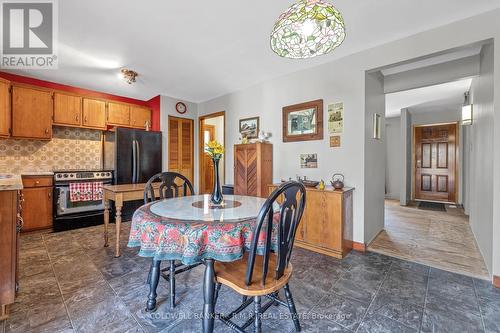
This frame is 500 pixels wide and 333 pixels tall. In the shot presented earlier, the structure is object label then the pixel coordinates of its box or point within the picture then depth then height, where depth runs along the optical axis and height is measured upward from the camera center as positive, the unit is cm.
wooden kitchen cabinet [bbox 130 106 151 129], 466 +103
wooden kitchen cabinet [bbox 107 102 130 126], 438 +101
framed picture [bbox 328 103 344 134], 303 +65
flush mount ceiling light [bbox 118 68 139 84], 347 +142
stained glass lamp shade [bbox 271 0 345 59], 138 +89
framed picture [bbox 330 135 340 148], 307 +33
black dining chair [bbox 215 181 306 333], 117 -60
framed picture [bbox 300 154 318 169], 331 +6
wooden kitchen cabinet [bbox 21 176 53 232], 336 -59
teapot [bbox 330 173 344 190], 277 -21
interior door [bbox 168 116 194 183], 493 +43
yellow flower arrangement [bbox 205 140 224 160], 188 +13
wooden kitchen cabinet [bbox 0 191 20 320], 157 -59
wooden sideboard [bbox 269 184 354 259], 265 -72
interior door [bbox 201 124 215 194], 547 -28
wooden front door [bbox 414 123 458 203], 615 +9
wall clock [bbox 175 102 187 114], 499 +129
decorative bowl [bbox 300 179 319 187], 299 -25
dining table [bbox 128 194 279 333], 124 -43
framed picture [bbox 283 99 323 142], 325 +67
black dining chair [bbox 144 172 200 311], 168 -75
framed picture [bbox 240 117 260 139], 413 +71
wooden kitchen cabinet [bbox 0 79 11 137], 318 +80
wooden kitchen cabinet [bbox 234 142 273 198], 354 -6
